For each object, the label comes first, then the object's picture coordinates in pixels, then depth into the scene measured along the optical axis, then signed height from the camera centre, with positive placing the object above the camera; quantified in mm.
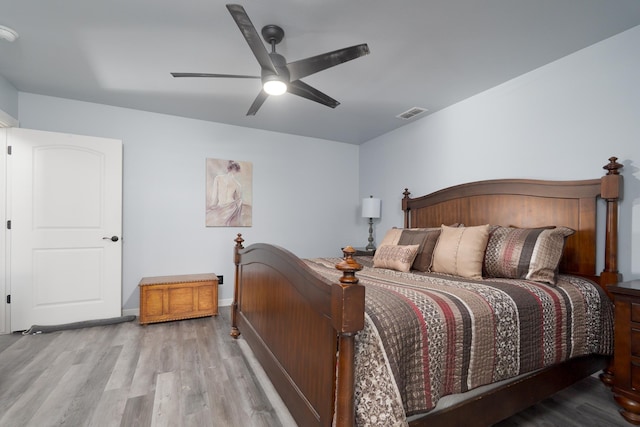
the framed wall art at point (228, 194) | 4000 +221
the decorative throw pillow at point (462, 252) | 2260 -305
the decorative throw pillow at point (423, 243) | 2588 -275
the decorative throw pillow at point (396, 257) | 2547 -391
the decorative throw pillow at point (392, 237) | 2930 -250
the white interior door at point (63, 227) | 3041 -210
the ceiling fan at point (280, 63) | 1741 +956
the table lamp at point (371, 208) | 4301 +52
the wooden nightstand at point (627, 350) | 1713 -785
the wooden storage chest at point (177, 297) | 3240 -989
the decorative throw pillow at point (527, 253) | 2008 -279
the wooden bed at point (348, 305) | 1130 -489
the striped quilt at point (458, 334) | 1146 -579
